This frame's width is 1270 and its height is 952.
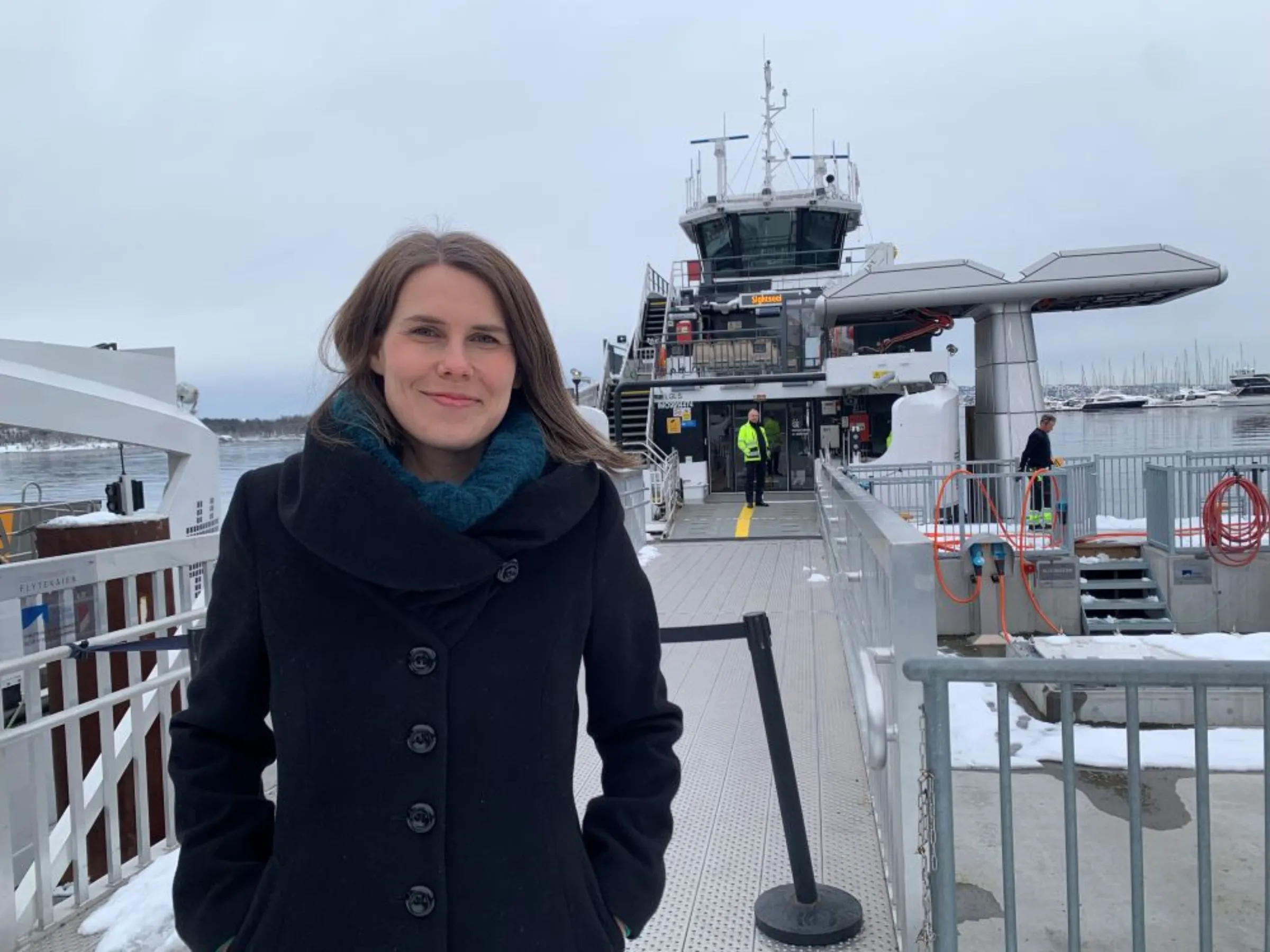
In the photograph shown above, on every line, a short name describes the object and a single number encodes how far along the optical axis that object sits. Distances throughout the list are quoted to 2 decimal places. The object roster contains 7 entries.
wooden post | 4.31
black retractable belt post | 2.87
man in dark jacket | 13.09
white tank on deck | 16.97
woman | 1.45
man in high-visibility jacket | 17.58
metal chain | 2.38
